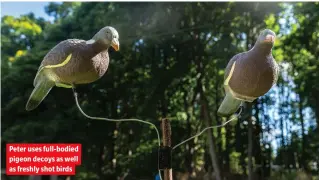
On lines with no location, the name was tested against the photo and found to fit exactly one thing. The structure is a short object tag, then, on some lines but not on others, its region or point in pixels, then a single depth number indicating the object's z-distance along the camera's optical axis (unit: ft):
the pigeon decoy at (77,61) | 3.77
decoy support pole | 3.94
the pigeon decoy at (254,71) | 3.71
